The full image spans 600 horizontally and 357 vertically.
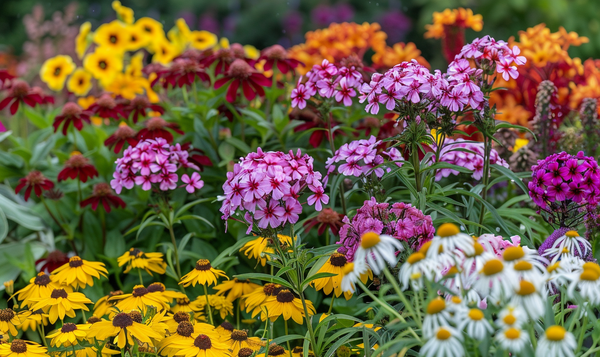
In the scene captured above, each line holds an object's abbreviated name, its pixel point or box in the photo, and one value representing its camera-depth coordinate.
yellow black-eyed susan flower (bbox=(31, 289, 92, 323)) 1.93
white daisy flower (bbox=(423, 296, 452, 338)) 1.69
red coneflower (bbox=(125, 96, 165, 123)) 2.30
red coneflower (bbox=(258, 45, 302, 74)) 2.27
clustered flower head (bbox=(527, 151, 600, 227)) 1.94
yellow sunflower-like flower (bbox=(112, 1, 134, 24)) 2.90
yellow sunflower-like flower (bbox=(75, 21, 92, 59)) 2.82
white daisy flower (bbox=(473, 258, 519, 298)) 1.68
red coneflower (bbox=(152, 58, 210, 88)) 2.27
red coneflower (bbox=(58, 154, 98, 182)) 2.20
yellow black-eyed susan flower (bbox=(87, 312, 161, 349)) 1.85
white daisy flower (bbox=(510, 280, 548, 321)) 1.67
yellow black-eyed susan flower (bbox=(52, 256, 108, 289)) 2.01
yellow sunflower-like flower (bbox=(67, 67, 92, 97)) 2.84
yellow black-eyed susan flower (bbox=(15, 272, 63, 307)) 1.98
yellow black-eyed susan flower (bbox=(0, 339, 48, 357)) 1.86
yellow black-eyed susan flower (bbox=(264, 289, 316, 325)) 1.97
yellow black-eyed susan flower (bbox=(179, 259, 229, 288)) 1.99
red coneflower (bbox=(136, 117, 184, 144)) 2.21
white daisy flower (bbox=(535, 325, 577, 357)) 1.66
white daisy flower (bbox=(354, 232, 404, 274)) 1.71
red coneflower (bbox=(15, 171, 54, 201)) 2.21
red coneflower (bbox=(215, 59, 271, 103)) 2.21
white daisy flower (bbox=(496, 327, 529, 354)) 1.66
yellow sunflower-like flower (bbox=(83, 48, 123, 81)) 2.67
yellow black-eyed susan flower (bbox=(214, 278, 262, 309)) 2.06
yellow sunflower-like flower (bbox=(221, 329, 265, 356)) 1.92
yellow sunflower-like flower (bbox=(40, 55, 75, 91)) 2.77
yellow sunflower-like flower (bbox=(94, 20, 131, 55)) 2.69
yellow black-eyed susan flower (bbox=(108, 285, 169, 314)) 1.97
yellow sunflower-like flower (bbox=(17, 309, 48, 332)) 1.92
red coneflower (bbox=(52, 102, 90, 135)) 2.26
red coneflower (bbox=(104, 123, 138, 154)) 2.21
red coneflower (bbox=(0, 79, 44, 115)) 2.32
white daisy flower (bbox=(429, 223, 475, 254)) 1.71
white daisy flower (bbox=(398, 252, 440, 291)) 1.71
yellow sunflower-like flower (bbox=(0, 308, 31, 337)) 1.92
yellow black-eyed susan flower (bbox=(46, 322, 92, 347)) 1.88
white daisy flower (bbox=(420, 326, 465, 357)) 1.67
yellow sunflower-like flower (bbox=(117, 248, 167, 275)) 2.07
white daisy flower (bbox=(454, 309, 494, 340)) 1.68
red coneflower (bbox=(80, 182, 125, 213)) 2.20
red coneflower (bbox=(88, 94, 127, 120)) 2.29
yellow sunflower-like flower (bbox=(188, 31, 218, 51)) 2.97
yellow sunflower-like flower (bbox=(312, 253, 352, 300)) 1.95
